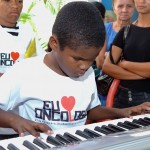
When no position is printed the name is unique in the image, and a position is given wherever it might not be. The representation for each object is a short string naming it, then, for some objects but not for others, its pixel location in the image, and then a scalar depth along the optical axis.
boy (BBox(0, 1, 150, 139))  1.18
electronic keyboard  0.93
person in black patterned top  1.91
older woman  2.54
